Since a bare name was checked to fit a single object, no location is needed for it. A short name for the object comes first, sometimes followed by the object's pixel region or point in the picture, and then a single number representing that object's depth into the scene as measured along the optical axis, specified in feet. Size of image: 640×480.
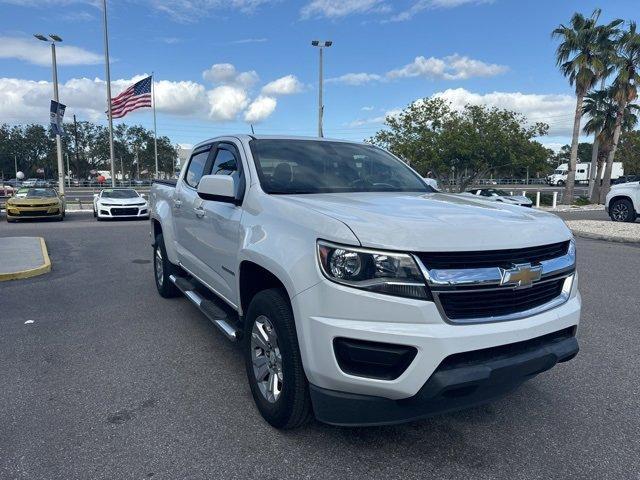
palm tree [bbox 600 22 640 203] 94.89
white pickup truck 8.03
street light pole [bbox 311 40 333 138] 93.66
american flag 89.20
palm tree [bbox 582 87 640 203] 113.50
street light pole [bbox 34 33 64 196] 84.33
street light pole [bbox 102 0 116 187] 88.23
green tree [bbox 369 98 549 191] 104.94
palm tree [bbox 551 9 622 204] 92.53
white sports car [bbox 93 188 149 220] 60.90
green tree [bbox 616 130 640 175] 209.17
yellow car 59.11
